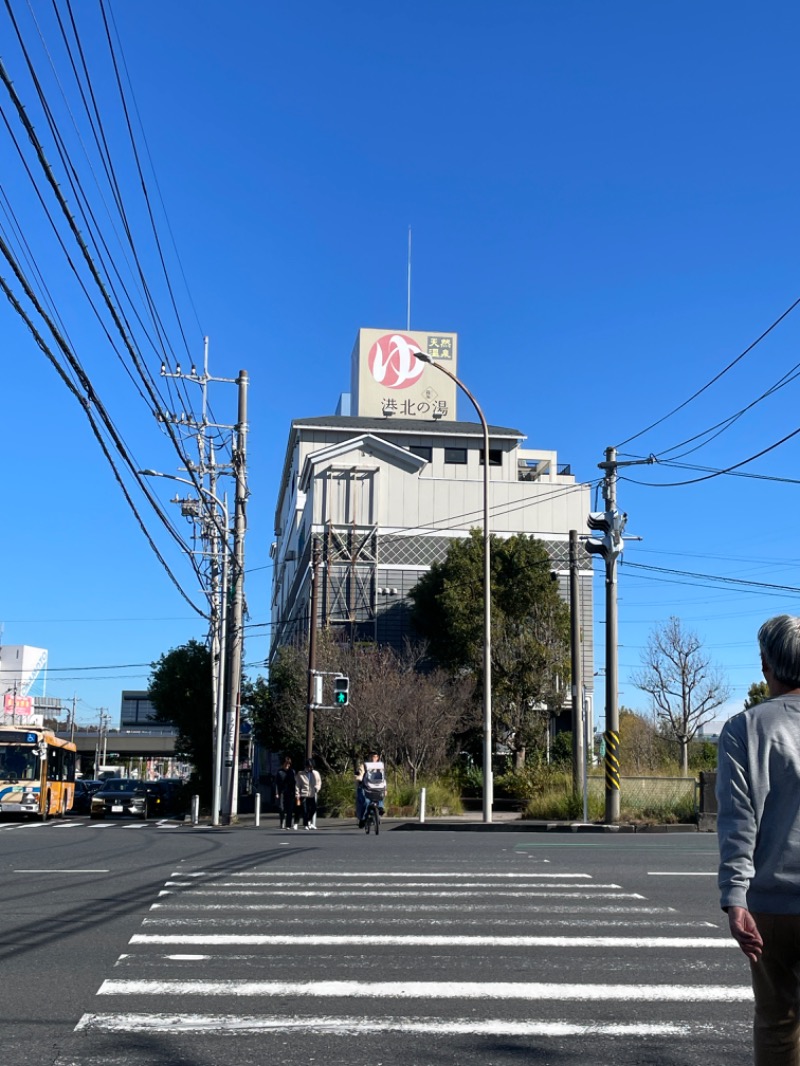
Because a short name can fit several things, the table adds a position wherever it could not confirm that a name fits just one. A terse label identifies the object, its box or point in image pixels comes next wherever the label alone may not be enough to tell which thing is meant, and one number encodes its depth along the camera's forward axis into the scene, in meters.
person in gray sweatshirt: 4.17
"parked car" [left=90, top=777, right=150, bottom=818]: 45.75
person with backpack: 24.08
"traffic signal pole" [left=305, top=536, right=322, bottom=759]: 33.97
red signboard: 100.19
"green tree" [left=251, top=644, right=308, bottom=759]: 41.97
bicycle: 23.75
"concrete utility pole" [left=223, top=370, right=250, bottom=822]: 33.94
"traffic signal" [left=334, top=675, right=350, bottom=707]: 31.86
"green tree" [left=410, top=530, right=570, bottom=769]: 44.53
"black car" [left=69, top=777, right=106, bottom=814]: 57.47
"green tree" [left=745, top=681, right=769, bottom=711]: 62.83
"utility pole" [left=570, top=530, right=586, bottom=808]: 30.06
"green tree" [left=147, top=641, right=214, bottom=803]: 52.72
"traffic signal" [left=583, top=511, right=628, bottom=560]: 26.67
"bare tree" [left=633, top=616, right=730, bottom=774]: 51.88
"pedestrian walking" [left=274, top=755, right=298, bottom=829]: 27.60
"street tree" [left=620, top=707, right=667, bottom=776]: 31.64
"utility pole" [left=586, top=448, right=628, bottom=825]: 25.91
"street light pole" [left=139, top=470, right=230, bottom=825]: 32.91
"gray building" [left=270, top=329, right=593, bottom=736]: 53.09
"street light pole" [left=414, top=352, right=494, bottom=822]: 27.81
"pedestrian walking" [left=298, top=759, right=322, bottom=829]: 27.27
